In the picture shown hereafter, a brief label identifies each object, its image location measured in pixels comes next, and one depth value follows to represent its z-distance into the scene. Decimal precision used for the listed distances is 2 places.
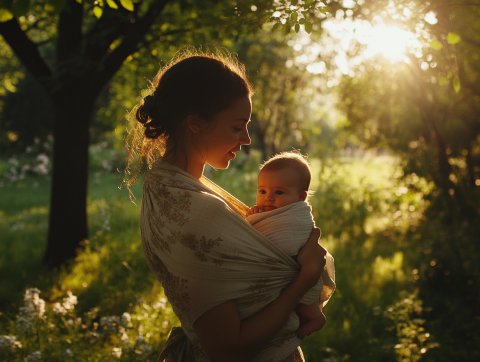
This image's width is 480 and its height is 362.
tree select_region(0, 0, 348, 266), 4.86
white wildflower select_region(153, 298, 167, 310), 3.36
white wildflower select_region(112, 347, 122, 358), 2.57
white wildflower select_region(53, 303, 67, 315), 3.06
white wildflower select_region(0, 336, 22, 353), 2.50
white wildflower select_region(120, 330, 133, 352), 2.71
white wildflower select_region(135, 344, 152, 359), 2.69
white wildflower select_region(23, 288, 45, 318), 2.93
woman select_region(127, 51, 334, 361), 1.34
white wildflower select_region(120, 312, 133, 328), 2.98
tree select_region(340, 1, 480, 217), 2.42
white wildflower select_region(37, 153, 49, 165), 11.35
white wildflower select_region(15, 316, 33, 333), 2.70
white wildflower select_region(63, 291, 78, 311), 3.05
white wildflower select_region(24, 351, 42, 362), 2.52
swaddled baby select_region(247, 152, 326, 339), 1.68
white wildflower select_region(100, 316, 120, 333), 3.04
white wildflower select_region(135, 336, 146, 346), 2.75
